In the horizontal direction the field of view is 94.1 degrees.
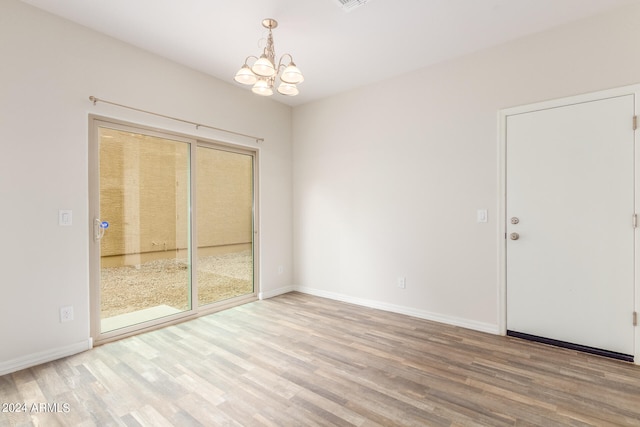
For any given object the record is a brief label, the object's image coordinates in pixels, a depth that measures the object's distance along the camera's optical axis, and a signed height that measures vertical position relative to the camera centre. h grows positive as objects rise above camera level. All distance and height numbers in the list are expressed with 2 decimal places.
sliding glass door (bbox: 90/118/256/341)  2.95 -0.18
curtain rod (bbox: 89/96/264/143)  2.76 +1.05
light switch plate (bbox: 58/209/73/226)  2.59 -0.04
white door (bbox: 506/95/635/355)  2.51 -0.12
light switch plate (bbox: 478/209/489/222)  3.12 -0.05
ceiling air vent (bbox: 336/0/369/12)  2.36 +1.66
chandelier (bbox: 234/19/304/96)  2.20 +1.07
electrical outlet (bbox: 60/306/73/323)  2.61 -0.90
